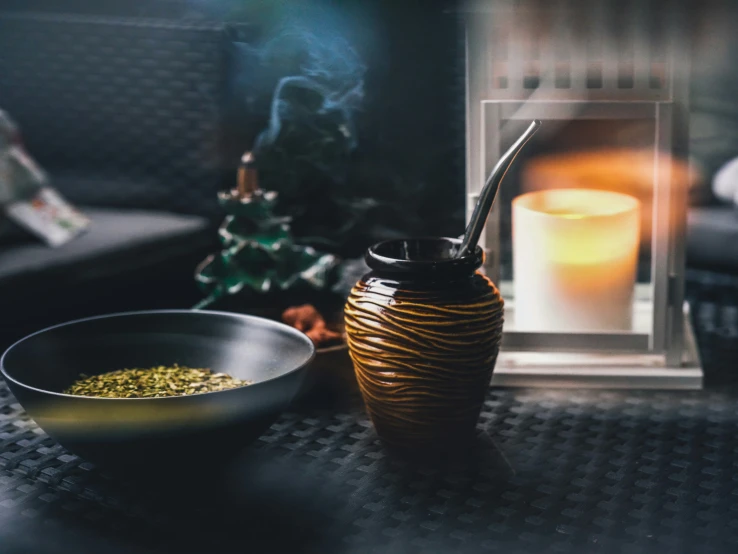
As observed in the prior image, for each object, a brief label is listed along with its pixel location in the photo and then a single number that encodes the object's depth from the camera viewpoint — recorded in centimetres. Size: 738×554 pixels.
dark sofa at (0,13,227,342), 179
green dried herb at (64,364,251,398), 94
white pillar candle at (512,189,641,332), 107
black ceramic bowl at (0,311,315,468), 80
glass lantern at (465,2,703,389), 106
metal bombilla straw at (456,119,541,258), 93
